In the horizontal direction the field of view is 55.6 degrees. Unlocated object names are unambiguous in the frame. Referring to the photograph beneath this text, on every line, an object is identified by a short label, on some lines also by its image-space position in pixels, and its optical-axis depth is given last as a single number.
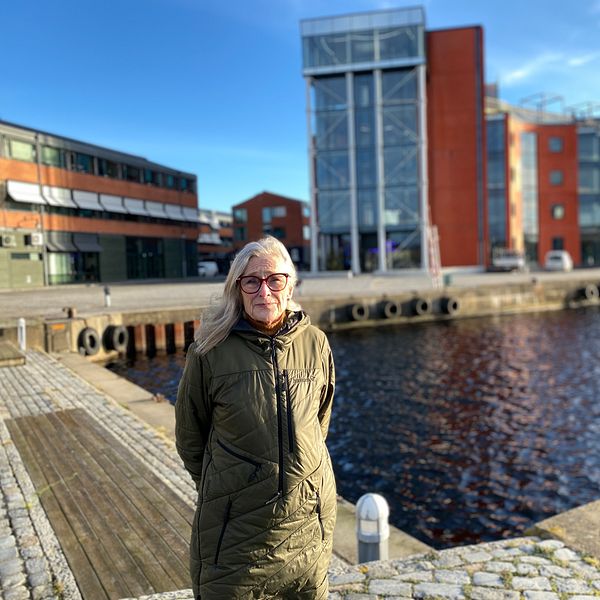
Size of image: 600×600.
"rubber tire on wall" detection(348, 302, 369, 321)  28.67
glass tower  50.59
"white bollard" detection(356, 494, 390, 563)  4.64
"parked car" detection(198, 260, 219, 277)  57.13
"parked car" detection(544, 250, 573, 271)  53.66
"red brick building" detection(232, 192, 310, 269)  76.94
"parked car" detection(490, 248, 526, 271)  50.41
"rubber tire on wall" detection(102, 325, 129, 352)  20.33
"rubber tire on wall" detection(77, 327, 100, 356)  19.02
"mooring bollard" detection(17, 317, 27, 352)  16.37
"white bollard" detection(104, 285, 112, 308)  24.14
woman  2.38
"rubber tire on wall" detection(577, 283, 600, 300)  37.41
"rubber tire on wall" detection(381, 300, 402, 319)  29.66
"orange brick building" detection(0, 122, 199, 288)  39.97
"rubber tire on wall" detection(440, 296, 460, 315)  31.39
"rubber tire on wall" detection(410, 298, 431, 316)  30.54
